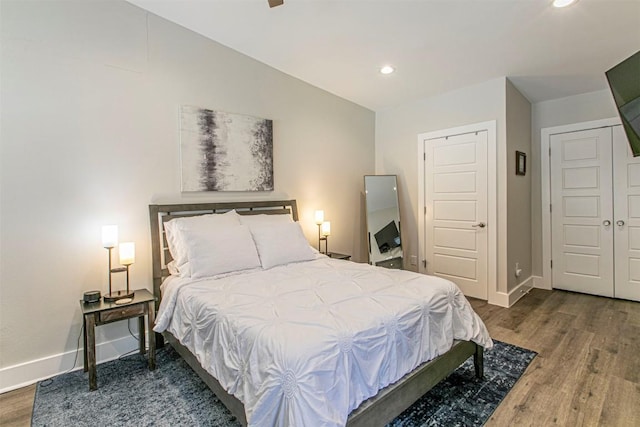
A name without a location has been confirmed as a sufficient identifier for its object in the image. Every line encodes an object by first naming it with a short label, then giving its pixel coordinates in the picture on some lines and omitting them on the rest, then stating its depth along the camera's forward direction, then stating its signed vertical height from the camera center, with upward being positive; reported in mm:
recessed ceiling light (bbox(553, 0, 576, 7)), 2332 +1544
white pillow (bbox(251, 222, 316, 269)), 2838 -313
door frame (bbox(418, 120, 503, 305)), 3744 +58
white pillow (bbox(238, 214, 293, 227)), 3100 -82
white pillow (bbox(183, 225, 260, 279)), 2492 -326
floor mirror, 4527 -147
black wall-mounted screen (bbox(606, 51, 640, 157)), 2088 +795
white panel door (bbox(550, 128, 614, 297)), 4023 -45
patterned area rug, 1833 -1212
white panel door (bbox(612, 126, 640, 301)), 3811 -133
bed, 1285 -605
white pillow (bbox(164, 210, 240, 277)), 2592 -134
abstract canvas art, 2980 +628
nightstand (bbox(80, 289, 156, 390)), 2129 -736
